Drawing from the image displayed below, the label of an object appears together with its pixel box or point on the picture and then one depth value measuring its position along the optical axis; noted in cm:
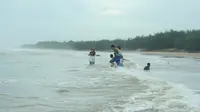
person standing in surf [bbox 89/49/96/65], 2347
